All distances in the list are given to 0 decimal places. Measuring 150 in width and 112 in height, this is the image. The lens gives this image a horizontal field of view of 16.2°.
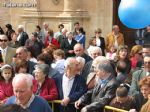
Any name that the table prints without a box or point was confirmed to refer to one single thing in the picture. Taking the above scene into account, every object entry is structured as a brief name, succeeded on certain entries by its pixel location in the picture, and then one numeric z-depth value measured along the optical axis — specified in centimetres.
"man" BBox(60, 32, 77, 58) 1517
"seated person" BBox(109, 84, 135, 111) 682
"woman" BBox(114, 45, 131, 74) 950
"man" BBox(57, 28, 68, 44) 1574
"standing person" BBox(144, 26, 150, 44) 1423
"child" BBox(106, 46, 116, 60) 1212
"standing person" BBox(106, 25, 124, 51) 1545
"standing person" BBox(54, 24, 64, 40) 1726
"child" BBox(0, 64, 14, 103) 803
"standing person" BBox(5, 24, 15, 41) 1762
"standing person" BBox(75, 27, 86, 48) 1656
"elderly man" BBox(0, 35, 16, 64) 1126
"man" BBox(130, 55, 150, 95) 755
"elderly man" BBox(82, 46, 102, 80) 944
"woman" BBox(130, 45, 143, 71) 983
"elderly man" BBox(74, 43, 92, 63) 1072
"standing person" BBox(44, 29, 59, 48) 1602
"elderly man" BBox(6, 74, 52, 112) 565
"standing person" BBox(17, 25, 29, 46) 1639
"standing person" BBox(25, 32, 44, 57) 1376
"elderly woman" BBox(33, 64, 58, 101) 774
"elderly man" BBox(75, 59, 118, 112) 718
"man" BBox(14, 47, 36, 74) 991
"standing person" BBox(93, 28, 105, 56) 1558
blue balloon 751
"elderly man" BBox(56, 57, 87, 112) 798
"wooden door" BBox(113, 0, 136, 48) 2066
